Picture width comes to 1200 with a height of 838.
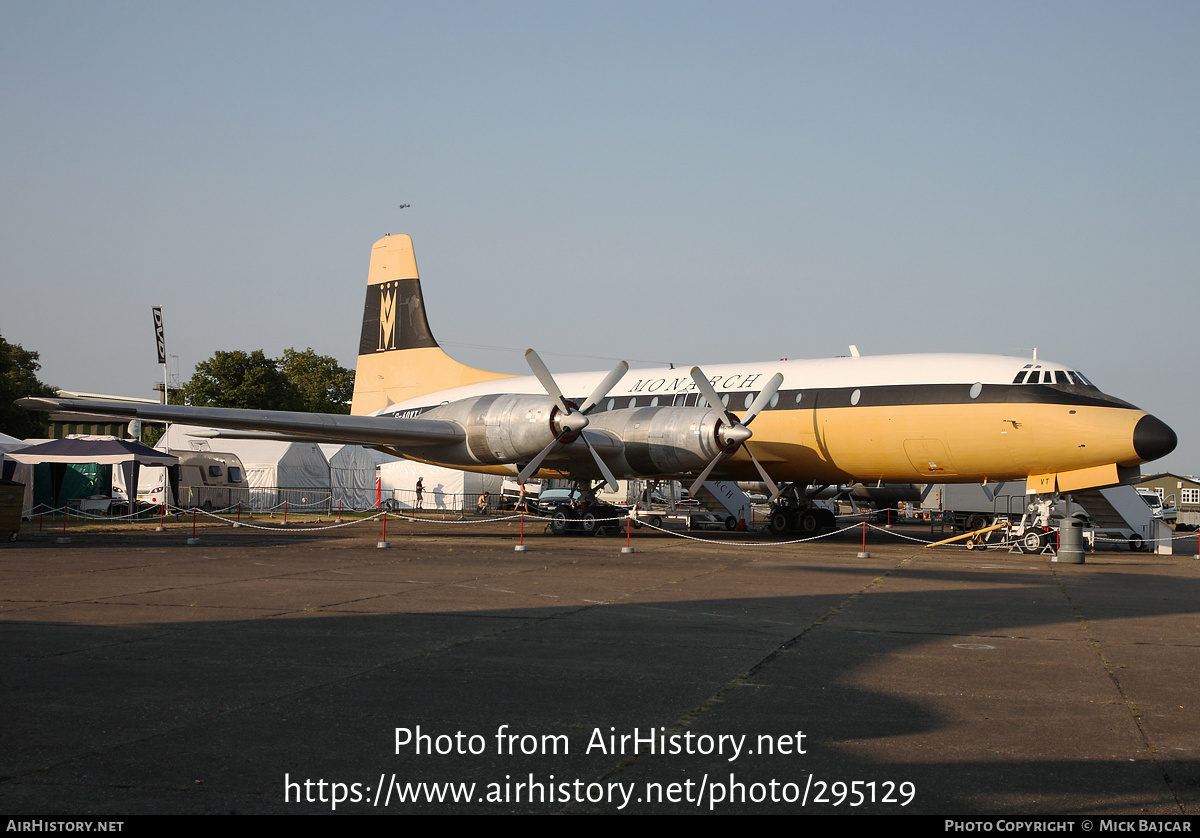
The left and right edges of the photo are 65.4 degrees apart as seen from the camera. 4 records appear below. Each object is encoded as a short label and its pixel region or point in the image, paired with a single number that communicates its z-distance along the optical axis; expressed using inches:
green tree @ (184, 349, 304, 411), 2819.9
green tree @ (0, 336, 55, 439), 2153.1
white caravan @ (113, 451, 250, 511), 1525.6
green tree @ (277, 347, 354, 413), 3218.5
